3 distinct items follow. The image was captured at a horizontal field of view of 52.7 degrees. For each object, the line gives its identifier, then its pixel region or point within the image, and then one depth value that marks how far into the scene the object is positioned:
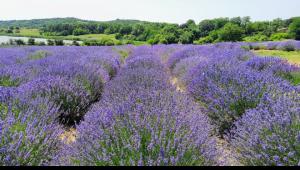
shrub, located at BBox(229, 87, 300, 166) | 2.00
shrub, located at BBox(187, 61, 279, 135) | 3.11
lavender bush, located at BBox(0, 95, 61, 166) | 2.02
